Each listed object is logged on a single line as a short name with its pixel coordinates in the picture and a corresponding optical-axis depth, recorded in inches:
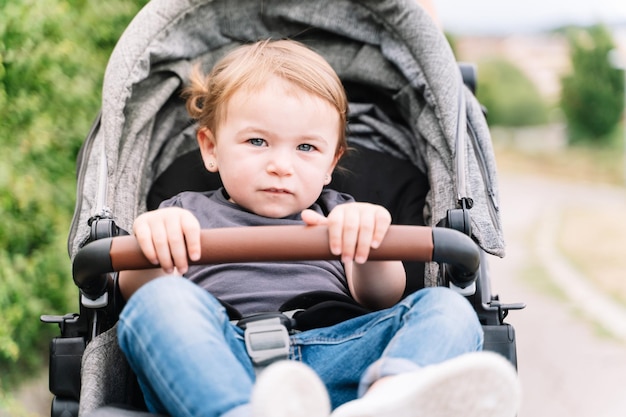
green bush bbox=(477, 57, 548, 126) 830.5
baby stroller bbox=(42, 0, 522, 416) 86.4
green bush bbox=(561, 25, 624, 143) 652.7
